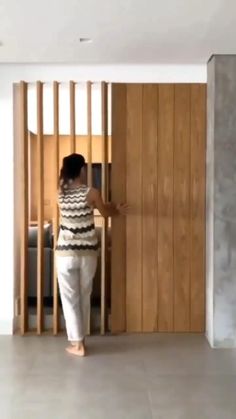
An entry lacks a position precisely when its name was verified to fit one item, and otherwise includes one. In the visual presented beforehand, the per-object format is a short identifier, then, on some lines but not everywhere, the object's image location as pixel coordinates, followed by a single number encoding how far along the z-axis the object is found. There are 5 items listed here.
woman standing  4.37
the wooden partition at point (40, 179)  4.79
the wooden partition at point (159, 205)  4.87
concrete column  4.43
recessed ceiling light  4.00
